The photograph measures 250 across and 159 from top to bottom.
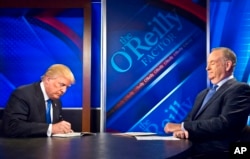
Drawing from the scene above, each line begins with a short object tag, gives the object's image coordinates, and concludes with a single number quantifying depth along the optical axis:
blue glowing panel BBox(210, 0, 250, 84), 3.93
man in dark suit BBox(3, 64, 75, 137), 2.41
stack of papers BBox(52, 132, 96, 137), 2.47
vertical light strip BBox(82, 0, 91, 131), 3.88
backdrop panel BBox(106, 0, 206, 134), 3.96
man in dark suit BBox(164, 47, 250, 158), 2.37
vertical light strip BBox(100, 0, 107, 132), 3.97
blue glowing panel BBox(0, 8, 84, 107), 3.97
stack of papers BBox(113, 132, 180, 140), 2.36
